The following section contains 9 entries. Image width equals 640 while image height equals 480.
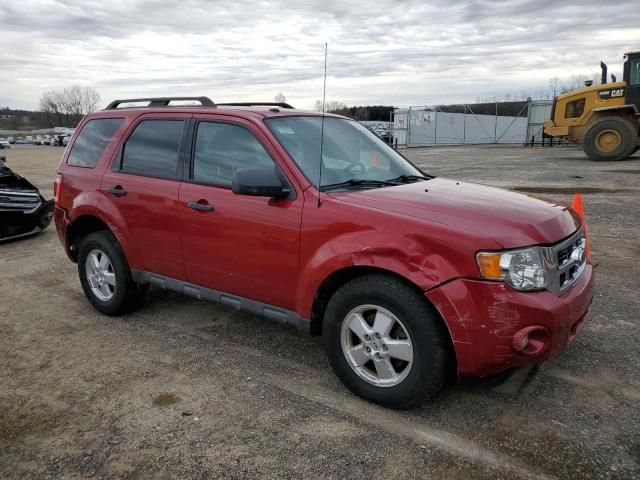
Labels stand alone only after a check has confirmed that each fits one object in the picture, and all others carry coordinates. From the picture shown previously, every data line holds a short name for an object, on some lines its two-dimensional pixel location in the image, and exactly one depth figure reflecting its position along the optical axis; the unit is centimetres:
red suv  287
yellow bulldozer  1752
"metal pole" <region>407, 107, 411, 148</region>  3466
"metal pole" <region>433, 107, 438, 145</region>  3631
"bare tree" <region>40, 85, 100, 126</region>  11472
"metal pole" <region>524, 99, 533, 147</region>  3214
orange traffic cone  472
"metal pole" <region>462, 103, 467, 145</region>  3847
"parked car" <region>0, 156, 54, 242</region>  808
